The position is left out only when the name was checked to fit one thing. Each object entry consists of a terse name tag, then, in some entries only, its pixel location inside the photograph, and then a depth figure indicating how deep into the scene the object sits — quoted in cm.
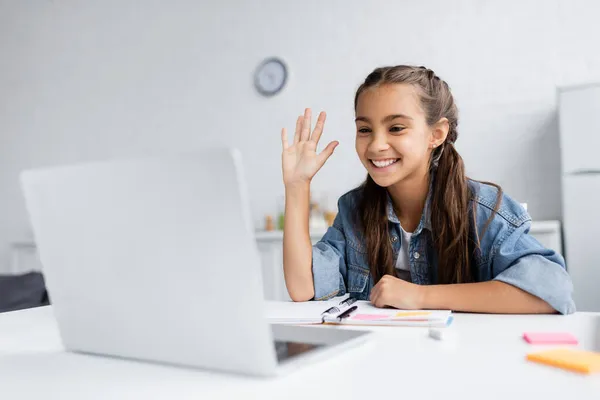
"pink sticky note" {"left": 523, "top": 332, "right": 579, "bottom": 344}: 77
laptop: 59
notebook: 94
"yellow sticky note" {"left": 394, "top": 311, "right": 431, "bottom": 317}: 99
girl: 139
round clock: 384
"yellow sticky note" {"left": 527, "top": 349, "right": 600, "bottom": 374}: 62
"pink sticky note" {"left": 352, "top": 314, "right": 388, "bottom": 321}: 99
